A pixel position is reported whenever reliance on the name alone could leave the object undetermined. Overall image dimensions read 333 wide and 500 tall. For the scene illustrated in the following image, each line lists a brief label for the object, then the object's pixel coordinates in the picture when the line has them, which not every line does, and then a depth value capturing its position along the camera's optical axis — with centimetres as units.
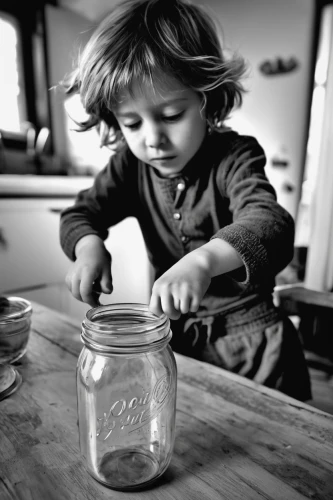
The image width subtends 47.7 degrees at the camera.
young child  46
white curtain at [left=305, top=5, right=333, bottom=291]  123
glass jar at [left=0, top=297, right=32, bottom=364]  49
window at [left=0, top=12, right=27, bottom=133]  203
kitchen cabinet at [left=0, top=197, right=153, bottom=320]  152
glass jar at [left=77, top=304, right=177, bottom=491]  31
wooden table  29
